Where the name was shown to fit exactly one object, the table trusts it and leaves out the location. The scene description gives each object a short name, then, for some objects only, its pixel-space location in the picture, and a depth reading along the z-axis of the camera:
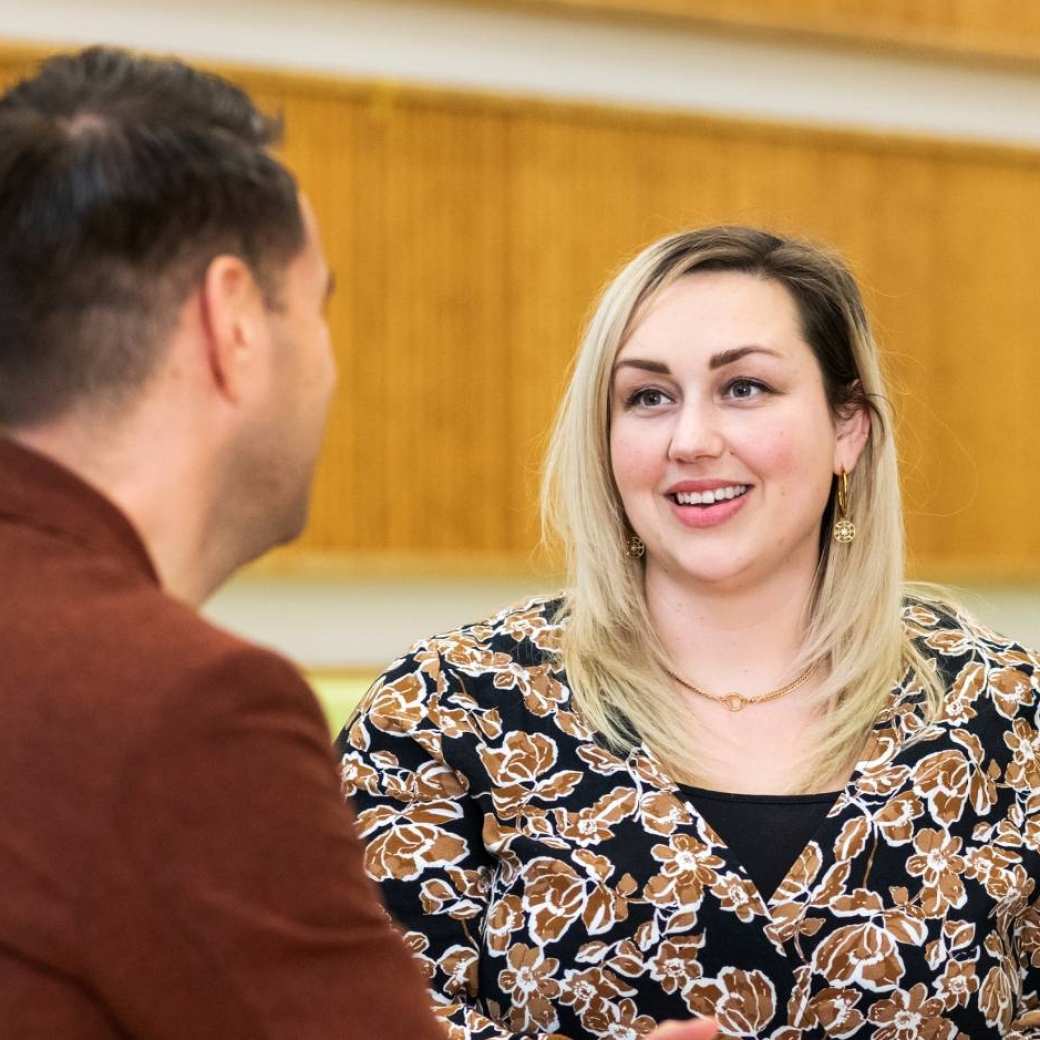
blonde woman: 2.32
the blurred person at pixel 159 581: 1.56
